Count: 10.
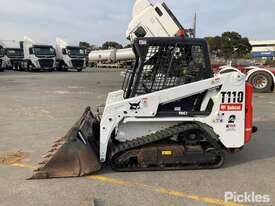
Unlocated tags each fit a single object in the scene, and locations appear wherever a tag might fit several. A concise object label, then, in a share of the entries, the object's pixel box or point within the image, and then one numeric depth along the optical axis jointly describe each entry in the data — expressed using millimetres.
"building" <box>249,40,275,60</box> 69636
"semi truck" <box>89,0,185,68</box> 6016
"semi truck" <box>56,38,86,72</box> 24885
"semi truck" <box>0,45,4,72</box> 24633
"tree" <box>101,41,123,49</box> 59556
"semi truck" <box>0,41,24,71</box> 27258
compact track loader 3428
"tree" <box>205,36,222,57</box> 51983
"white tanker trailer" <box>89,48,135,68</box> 29948
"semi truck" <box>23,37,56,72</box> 23806
